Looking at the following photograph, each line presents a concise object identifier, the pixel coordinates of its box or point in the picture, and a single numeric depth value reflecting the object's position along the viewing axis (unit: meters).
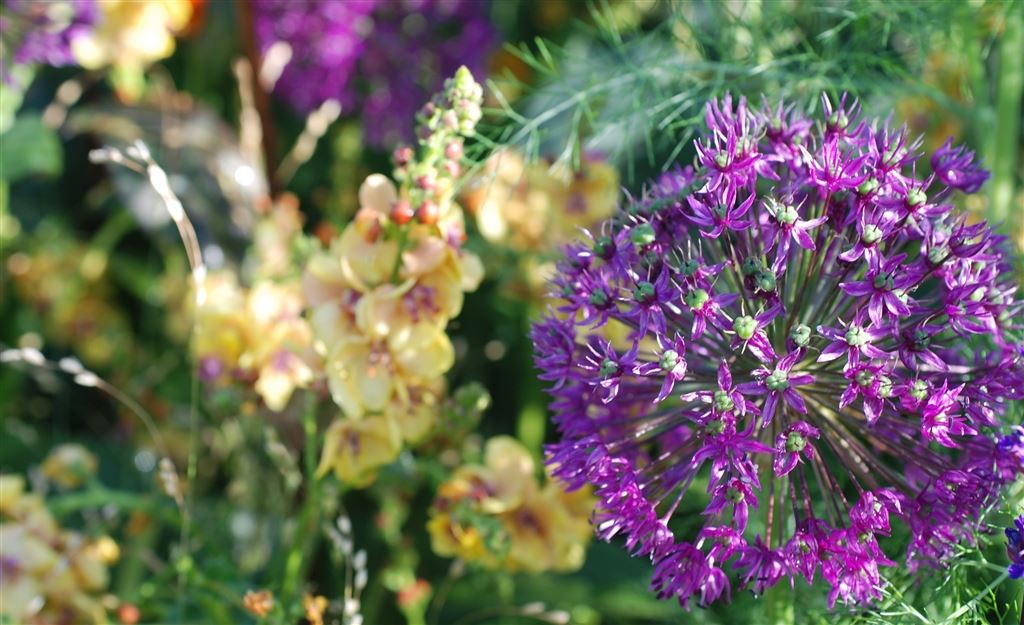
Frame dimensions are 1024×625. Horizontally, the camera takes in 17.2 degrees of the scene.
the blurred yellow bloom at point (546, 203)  0.93
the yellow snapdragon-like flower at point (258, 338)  0.86
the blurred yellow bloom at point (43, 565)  0.83
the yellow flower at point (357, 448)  0.83
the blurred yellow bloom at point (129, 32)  0.95
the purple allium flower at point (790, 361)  0.76
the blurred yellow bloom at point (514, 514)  0.84
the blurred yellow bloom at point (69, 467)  0.86
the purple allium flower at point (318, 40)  0.98
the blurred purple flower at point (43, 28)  0.90
